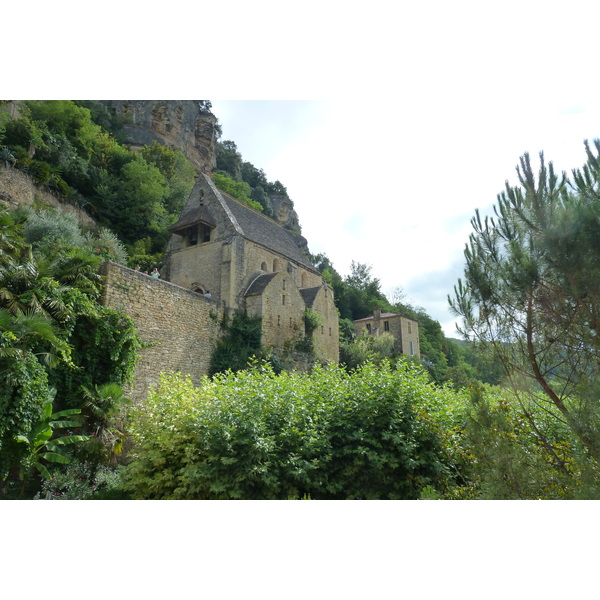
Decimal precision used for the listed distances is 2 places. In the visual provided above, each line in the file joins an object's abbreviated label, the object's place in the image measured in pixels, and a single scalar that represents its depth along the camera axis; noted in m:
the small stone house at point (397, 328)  38.01
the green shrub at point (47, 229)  16.78
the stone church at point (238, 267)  20.22
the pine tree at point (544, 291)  4.73
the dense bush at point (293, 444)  6.88
